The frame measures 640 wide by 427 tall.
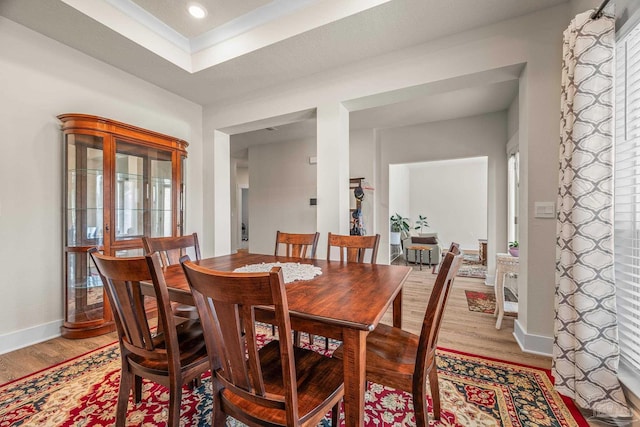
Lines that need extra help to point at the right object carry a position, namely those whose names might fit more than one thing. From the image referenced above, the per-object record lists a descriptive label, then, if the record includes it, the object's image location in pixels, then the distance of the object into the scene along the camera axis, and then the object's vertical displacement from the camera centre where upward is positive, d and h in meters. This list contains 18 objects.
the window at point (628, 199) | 1.46 +0.08
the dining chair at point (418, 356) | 1.07 -0.66
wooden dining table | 0.93 -0.37
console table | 5.46 -0.77
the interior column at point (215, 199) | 3.74 +0.19
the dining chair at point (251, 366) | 0.79 -0.52
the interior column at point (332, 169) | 2.89 +0.47
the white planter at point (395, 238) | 6.57 -0.62
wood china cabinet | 2.42 +0.04
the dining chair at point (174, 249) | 1.81 -0.27
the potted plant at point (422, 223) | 8.92 -0.35
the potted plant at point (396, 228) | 6.54 -0.37
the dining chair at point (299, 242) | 2.35 -0.26
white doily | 1.56 -0.37
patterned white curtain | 1.45 -0.13
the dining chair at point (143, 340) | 1.07 -0.57
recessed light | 2.31 +1.77
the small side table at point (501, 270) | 2.60 -0.57
